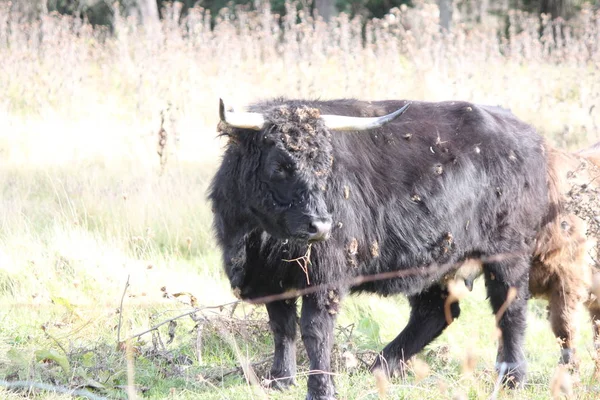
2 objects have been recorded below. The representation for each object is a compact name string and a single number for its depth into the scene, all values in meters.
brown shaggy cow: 11.91
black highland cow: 9.66
